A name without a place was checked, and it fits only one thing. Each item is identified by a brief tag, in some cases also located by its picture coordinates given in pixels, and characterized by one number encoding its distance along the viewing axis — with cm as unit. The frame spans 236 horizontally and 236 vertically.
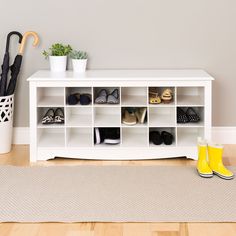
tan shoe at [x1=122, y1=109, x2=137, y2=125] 341
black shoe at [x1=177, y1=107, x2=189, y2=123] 342
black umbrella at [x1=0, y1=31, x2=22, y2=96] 352
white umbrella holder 349
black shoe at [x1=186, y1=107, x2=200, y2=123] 345
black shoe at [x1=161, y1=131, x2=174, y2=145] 344
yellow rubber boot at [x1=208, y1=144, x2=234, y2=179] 297
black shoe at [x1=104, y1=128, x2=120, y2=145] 342
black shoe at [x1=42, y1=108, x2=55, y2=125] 343
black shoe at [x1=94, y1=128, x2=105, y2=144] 343
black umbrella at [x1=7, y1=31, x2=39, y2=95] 356
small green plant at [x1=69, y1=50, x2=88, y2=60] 362
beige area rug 237
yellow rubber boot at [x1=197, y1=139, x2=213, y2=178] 296
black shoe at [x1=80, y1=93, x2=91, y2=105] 341
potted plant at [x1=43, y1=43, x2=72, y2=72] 361
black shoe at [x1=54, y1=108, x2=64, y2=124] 346
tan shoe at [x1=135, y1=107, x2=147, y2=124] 344
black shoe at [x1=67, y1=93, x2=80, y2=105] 342
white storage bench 331
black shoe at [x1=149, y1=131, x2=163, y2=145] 343
